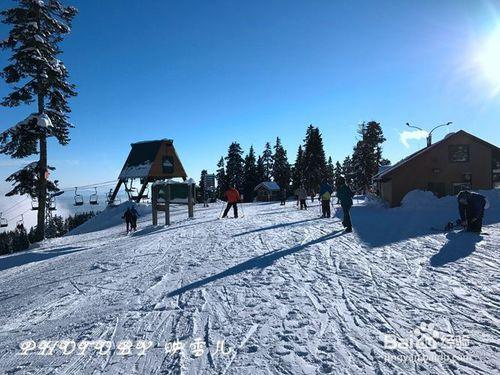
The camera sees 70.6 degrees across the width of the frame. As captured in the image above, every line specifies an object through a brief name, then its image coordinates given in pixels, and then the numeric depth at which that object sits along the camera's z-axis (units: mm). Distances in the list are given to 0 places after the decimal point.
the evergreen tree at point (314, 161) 59938
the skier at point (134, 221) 20131
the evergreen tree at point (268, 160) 77125
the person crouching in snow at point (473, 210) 11359
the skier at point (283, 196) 36212
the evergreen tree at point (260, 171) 71475
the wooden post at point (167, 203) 18891
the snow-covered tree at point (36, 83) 18453
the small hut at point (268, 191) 63144
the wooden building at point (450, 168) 26422
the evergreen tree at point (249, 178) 69312
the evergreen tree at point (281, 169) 74938
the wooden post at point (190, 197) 20078
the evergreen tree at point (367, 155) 55719
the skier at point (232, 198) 19845
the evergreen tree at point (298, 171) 69000
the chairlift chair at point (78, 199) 38134
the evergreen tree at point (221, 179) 73331
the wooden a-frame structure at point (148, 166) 36688
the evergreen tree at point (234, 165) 70625
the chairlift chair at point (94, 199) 39594
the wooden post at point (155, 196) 19344
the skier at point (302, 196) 25406
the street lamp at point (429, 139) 35862
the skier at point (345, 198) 12586
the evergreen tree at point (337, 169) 95938
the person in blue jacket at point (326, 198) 18039
